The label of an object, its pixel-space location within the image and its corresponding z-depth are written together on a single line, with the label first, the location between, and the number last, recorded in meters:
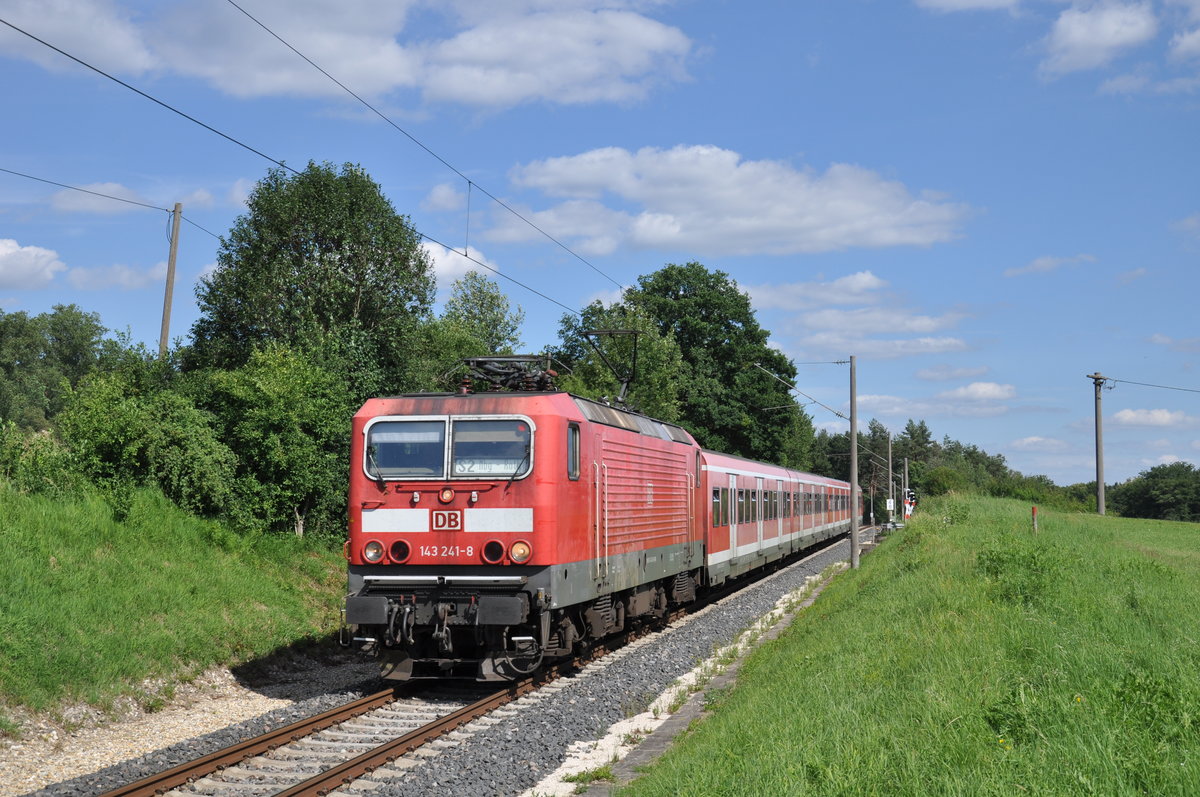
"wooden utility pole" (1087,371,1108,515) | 45.45
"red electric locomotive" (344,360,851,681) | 11.74
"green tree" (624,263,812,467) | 56.50
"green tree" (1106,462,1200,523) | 93.19
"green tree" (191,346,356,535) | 19.55
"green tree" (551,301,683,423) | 36.16
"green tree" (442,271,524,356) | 66.62
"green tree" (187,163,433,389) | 26.30
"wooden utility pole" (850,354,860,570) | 30.05
